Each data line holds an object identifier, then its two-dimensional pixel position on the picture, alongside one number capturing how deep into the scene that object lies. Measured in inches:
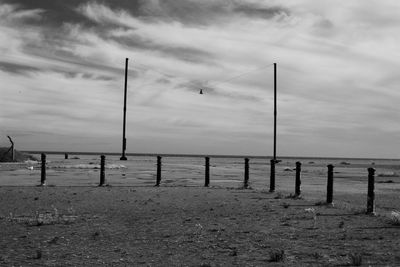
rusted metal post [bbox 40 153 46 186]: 798.8
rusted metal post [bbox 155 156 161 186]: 850.5
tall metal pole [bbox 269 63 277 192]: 771.4
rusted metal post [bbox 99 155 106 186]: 812.6
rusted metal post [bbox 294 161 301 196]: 689.6
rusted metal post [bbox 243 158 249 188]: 831.4
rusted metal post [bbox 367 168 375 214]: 514.4
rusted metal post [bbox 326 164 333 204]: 602.2
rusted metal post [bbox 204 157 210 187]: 859.4
